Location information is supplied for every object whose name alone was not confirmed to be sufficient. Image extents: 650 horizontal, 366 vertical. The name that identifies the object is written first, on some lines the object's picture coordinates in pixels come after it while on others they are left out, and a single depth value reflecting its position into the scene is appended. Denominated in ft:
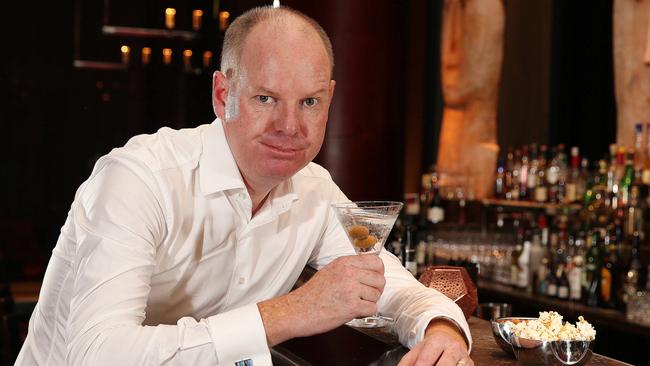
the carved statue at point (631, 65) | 15.94
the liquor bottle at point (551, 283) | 15.28
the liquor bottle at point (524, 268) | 16.19
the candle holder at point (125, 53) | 28.02
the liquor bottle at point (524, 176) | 18.12
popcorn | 5.63
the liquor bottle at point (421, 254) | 16.03
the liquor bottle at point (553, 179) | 17.16
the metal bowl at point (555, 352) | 5.57
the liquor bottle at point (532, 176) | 17.80
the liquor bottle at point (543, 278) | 15.60
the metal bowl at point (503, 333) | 6.04
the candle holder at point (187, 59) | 27.45
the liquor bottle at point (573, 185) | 16.61
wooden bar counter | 5.85
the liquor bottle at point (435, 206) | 18.99
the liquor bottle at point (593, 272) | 14.64
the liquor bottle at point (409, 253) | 8.94
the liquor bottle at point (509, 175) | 18.78
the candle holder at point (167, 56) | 28.76
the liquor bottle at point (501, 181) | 18.98
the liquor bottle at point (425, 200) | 19.83
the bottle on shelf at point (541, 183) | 17.30
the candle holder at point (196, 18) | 24.13
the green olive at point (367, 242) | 5.78
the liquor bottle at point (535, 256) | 16.14
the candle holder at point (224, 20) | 23.76
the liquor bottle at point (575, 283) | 14.85
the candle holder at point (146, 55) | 28.48
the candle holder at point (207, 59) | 27.99
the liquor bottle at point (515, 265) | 16.40
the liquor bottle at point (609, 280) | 14.47
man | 5.41
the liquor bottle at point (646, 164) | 14.96
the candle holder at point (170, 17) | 23.48
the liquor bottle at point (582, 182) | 16.70
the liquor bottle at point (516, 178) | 18.42
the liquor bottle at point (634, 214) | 15.02
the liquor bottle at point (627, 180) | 15.37
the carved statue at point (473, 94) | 20.57
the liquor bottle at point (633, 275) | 14.01
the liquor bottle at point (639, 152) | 15.60
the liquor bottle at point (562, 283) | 15.07
